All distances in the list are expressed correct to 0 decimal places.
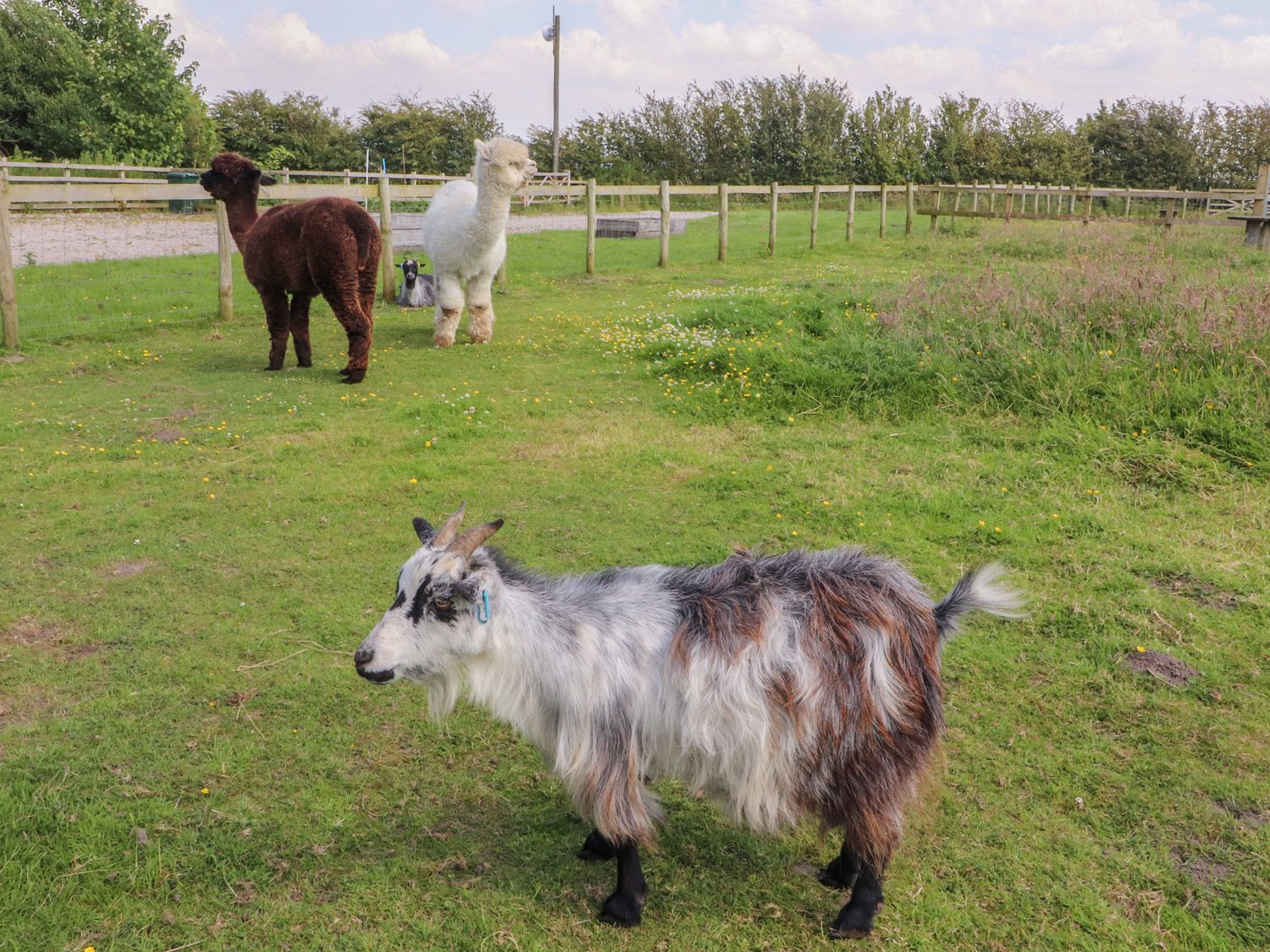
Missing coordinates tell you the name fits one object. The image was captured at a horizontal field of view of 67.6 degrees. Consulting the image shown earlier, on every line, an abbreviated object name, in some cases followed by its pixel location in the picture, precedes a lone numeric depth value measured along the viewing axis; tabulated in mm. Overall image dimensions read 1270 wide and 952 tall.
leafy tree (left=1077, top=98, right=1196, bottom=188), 42594
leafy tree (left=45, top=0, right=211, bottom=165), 33344
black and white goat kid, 14562
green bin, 27706
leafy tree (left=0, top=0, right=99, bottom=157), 32562
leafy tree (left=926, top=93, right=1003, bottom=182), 45281
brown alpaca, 9672
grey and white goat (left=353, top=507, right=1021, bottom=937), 3080
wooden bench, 19875
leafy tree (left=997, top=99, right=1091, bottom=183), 43344
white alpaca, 11234
